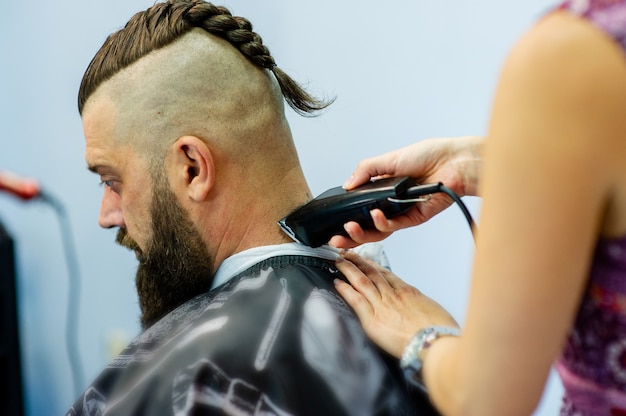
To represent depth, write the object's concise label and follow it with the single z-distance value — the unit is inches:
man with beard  38.5
